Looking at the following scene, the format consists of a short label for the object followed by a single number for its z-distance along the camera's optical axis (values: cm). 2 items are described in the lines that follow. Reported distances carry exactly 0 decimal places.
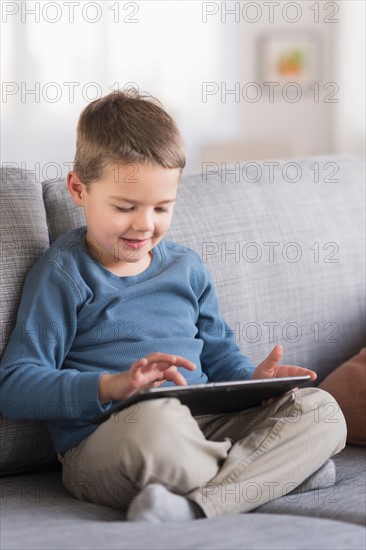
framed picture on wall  505
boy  165
